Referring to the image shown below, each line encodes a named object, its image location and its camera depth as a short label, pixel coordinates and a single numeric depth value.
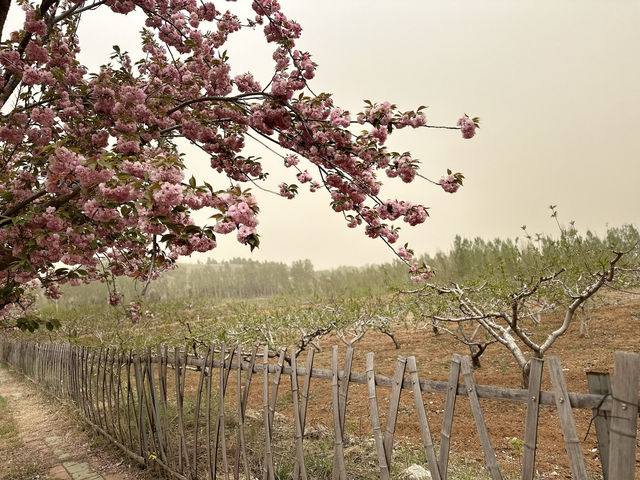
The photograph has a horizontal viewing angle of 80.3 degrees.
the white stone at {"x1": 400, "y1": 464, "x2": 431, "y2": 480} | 3.30
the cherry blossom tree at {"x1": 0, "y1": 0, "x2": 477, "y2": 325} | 3.49
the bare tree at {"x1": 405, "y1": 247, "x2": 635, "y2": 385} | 5.04
